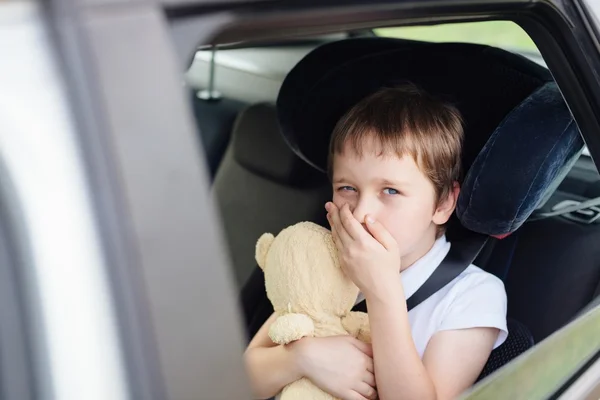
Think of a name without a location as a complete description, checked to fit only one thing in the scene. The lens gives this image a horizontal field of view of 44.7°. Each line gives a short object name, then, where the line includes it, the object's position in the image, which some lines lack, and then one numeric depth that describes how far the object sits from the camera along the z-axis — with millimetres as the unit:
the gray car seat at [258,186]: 2100
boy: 1146
